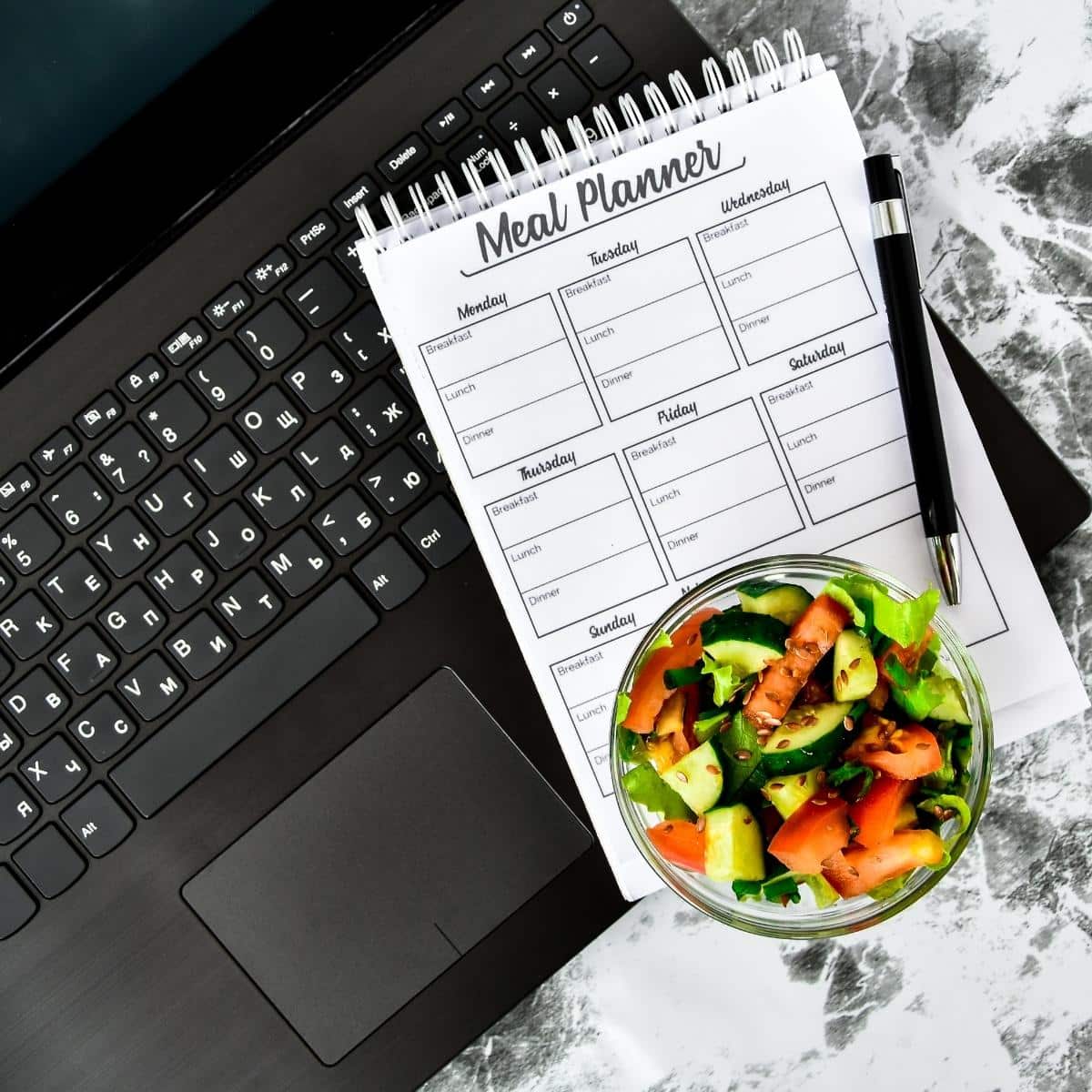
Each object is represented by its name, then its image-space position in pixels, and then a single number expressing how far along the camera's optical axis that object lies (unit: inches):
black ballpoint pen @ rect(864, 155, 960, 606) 16.6
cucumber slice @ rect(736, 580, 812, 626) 14.9
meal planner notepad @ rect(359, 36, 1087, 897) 17.2
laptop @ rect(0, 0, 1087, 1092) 17.5
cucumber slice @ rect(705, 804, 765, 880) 13.9
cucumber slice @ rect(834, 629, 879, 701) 13.9
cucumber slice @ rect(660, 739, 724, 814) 14.1
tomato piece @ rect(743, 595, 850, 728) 13.7
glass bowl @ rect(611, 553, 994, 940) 14.7
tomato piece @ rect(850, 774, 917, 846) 13.6
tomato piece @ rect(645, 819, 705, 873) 14.6
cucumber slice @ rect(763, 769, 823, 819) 13.9
